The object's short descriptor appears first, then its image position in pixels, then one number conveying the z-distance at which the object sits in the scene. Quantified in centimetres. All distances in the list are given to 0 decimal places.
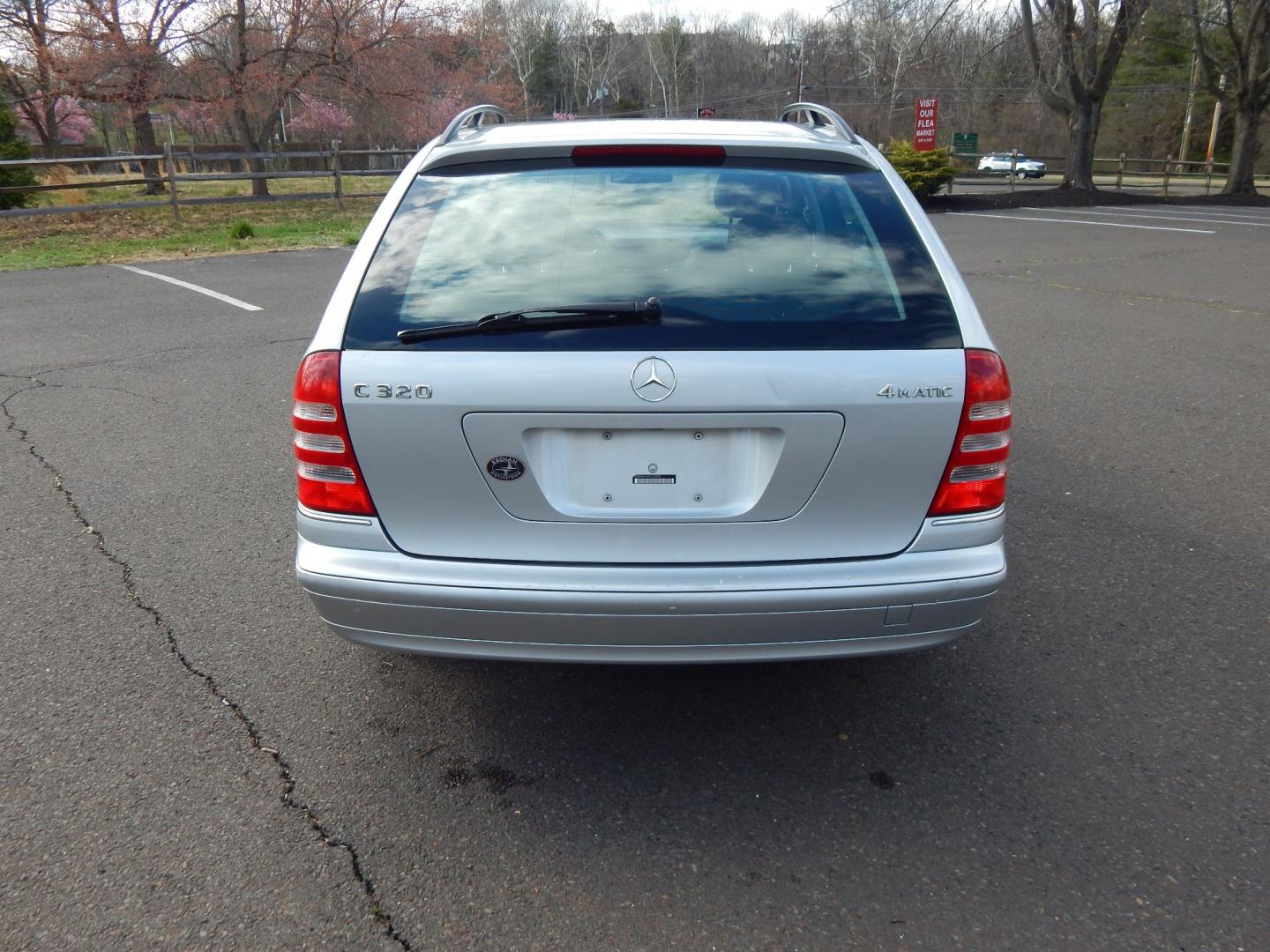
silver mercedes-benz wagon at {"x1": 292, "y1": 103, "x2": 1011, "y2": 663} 235
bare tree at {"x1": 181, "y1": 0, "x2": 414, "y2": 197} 2331
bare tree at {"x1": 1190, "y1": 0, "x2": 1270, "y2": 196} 2734
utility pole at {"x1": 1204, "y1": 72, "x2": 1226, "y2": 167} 4475
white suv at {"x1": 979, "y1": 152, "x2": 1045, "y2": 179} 4378
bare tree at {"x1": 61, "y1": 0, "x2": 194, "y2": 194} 2227
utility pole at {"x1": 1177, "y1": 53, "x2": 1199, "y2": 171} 4752
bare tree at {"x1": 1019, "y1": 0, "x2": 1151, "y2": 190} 2369
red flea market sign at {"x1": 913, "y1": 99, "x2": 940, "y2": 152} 2277
